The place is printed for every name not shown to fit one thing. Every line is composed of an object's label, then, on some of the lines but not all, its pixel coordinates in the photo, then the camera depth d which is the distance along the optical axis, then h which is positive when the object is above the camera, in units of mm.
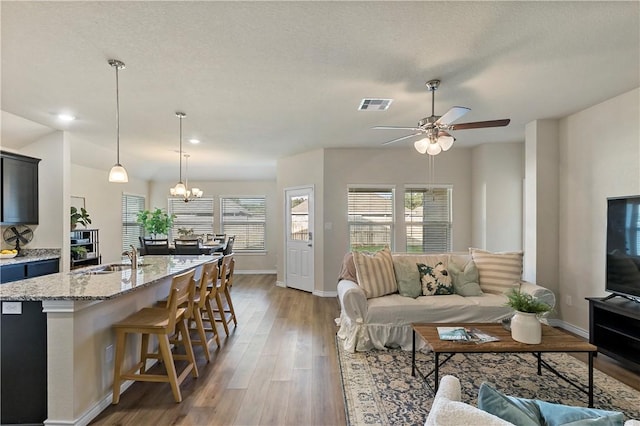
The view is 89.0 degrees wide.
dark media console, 2840 -1033
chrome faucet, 3158 -448
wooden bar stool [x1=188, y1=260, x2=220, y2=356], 3154 -902
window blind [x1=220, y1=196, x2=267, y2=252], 8328 -171
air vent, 3516 +1229
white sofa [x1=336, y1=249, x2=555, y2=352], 3338 -1025
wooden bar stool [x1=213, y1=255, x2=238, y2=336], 3870 -879
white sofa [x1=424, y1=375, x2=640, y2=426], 849 -544
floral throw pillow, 3658 -756
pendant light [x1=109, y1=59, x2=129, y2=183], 3107 +371
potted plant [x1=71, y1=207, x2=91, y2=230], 5191 -91
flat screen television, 2939 -292
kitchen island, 2070 -816
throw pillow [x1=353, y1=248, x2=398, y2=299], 3600 -681
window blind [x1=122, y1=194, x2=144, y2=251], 7340 -166
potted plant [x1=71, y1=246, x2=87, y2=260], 5043 -626
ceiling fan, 3014 +819
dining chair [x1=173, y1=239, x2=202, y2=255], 5543 -611
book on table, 2443 -935
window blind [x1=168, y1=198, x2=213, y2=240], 8336 -98
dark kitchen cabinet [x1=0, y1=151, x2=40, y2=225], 4193 +311
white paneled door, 6129 -475
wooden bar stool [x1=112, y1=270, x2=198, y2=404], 2385 -867
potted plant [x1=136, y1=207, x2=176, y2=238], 7418 -209
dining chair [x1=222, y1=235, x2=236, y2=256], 6203 -665
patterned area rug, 2312 -1393
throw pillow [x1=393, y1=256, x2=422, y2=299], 3631 -727
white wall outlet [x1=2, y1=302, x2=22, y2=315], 2121 -626
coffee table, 2301 -952
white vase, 2381 -842
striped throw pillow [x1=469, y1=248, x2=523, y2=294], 3697 -655
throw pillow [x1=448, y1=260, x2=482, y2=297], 3644 -745
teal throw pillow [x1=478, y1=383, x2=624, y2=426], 960 -605
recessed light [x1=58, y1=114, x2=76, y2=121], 3980 +1190
